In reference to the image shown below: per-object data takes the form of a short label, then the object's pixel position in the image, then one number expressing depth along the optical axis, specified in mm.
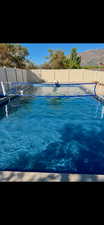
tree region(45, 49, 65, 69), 30125
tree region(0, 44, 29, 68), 20578
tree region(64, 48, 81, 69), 28369
